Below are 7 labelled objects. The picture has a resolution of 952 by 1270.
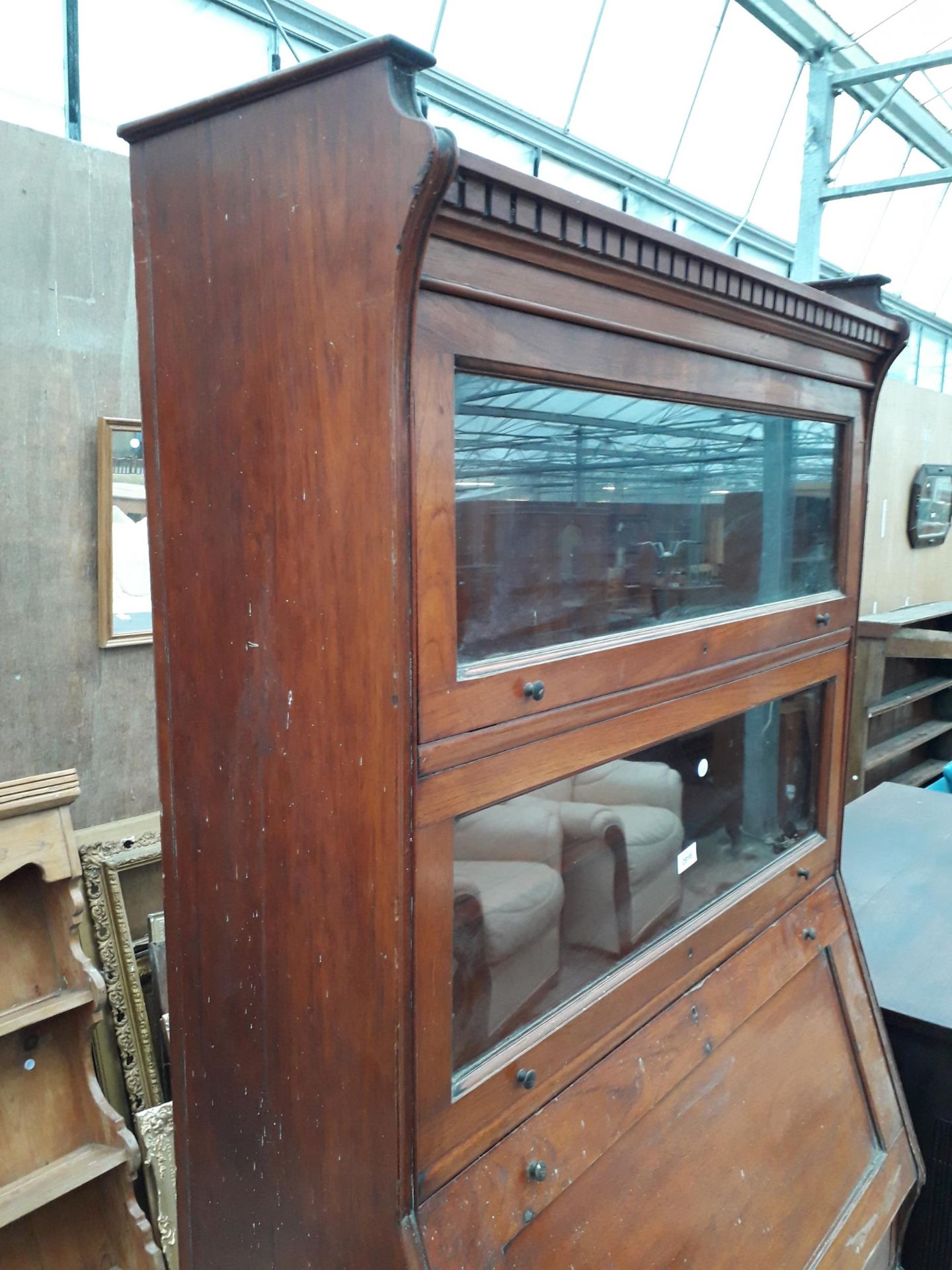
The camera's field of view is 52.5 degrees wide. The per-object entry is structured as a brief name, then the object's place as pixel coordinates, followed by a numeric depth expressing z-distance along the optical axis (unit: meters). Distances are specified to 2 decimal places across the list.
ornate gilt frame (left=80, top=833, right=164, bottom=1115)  2.21
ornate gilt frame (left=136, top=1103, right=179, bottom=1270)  1.98
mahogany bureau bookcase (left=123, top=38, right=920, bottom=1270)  0.77
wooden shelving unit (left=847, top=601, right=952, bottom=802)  4.98
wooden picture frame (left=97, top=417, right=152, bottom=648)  2.19
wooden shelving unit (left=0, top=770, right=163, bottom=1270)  1.85
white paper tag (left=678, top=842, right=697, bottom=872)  1.27
